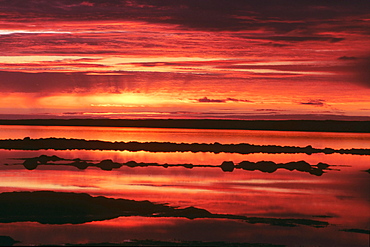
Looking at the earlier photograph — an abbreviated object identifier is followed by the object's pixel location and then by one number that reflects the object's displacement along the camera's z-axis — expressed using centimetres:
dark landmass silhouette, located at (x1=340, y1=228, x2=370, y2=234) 2089
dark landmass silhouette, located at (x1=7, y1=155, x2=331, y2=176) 4250
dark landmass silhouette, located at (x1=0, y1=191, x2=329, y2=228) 2234
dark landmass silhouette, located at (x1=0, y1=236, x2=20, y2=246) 1847
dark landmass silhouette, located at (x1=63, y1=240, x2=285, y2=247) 1877
